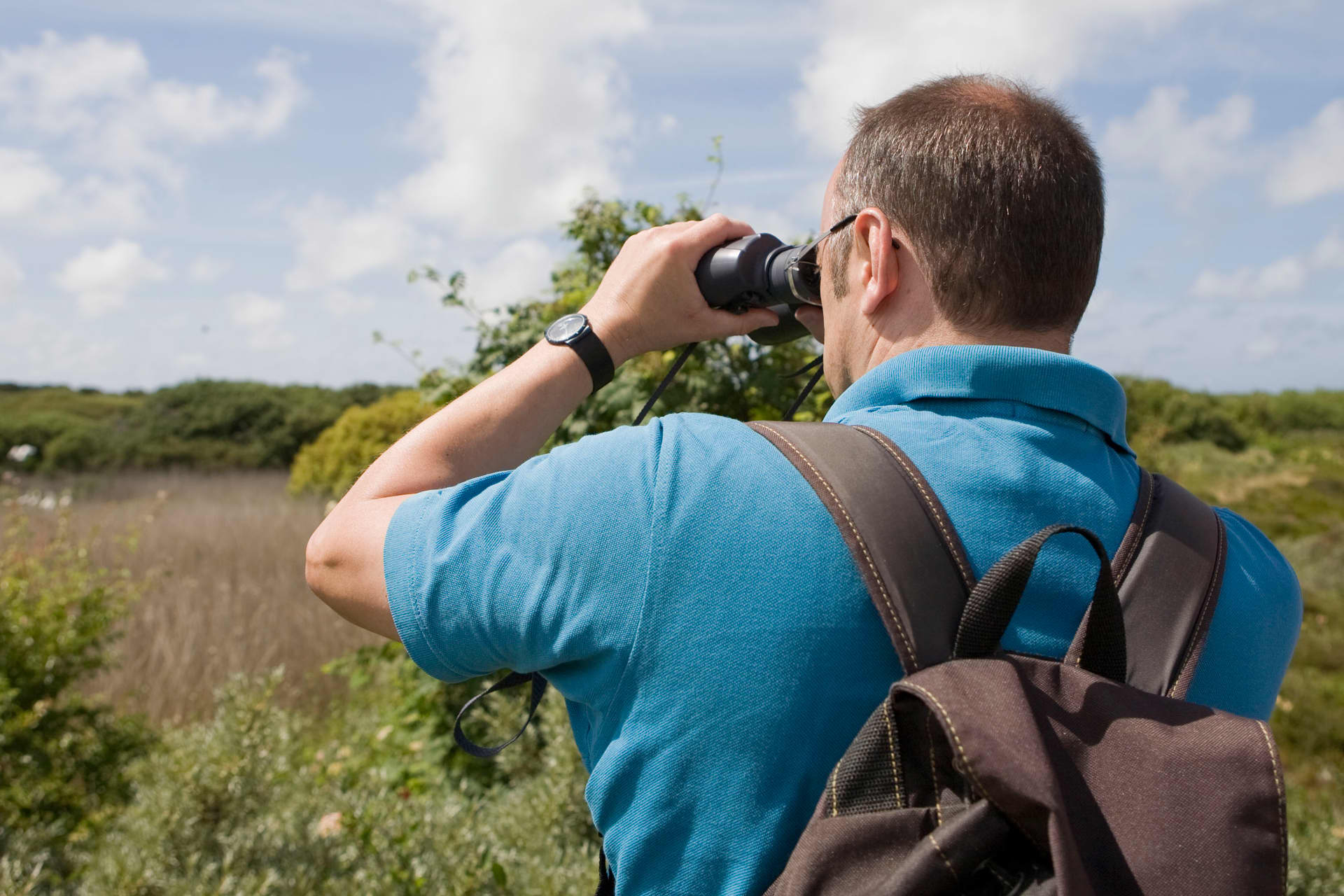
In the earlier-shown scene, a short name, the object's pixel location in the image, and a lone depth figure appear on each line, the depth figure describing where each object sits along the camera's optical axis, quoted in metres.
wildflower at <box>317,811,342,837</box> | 3.15
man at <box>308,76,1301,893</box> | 1.05
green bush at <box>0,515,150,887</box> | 3.75
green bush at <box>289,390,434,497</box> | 11.17
